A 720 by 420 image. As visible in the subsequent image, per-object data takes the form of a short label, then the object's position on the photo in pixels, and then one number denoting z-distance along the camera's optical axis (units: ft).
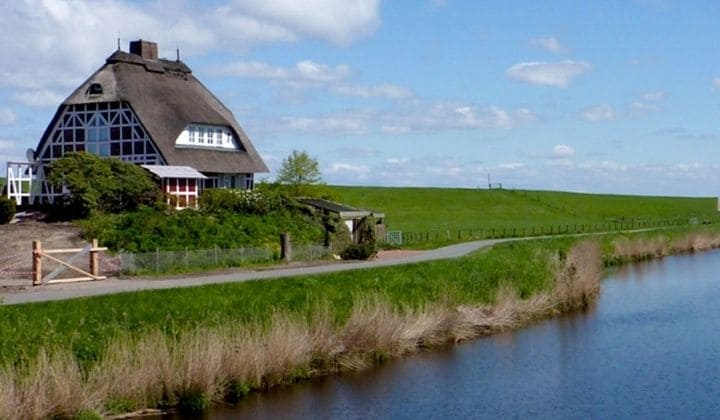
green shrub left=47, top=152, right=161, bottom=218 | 156.87
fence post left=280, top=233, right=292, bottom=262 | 135.23
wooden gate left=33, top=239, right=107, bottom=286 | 99.25
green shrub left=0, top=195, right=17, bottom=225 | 158.92
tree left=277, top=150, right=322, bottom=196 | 215.10
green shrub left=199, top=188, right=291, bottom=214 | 163.02
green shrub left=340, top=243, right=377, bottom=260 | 143.54
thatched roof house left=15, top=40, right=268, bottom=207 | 174.70
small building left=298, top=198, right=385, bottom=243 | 170.40
